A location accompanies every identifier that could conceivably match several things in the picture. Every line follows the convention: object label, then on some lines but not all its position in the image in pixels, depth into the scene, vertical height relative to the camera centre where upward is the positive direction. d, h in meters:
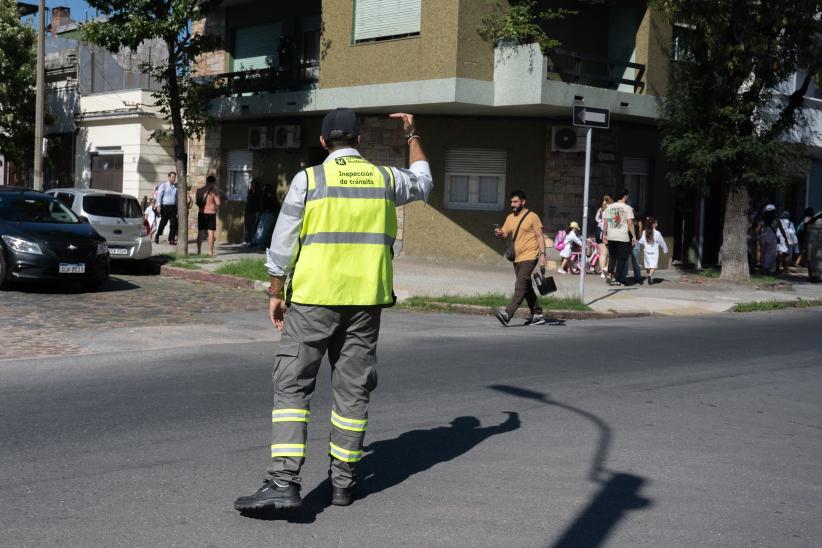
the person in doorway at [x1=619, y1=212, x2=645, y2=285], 19.31 -0.82
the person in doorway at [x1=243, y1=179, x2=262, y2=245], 25.47 -0.13
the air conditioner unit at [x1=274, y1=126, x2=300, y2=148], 24.86 +1.76
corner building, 20.06 +2.41
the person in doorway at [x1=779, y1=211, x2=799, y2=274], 25.47 -0.27
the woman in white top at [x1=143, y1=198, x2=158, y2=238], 27.02 -0.41
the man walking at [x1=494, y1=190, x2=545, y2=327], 13.24 -0.35
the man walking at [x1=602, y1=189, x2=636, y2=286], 18.73 -0.16
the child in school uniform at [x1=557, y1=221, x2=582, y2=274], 20.97 -0.49
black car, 14.72 -0.71
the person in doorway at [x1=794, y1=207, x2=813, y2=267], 27.82 -0.21
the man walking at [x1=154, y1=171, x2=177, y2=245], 25.23 -0.05
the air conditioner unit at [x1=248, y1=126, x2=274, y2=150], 25.67 +1.77
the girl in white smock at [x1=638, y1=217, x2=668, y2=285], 20.03 -0.43
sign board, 14.82 +1.52
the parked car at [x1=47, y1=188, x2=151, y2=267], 18.48 -0.32
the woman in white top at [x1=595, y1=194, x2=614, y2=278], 20.36 -0.24
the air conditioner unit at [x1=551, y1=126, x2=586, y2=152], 21.64 +1.72
